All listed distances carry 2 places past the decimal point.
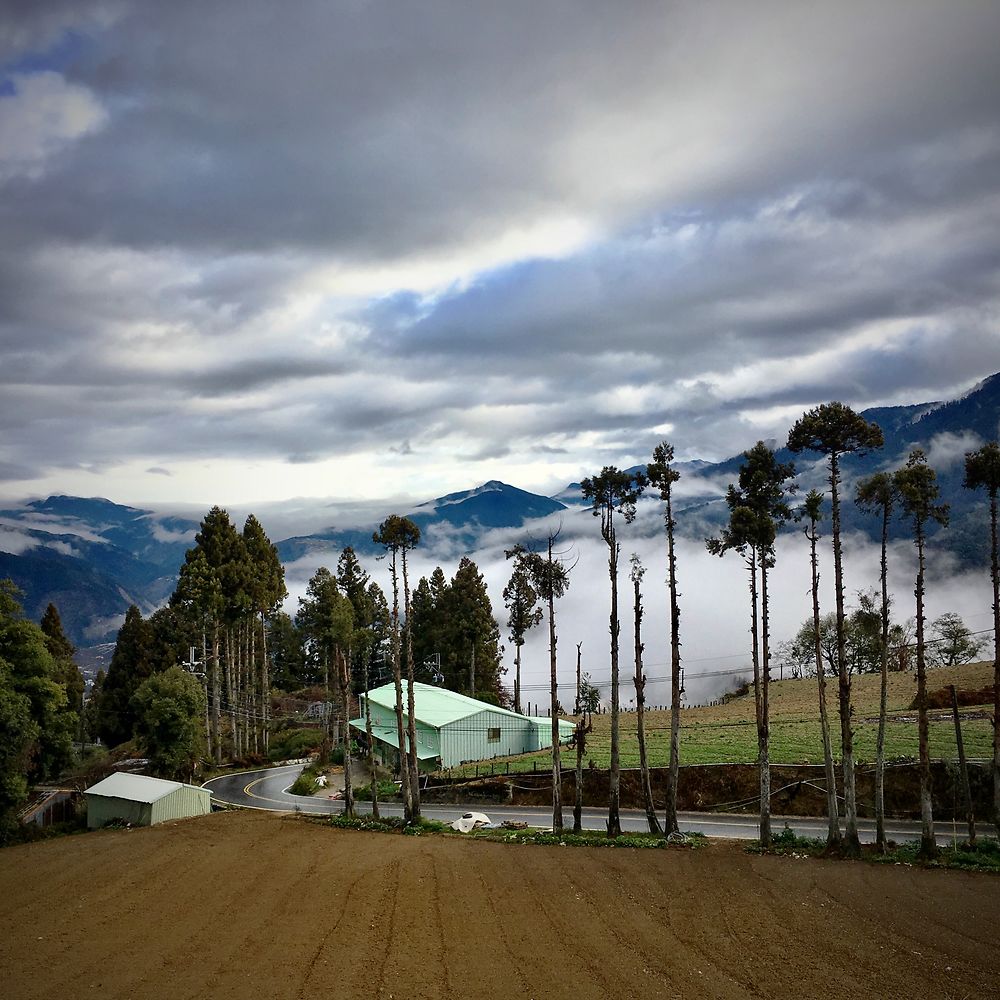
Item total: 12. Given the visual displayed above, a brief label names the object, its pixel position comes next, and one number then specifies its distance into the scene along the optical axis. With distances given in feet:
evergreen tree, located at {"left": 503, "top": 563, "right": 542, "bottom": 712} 246.47
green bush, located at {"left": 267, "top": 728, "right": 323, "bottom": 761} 236.22
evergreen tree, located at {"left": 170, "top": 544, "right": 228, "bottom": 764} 199.93
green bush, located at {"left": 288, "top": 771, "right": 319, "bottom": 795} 171.32
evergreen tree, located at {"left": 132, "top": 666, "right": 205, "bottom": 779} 160.76
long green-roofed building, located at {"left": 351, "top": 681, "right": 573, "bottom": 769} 195.11
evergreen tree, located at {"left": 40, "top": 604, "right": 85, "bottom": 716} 243.89
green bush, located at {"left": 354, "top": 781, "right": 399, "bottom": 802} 164.04
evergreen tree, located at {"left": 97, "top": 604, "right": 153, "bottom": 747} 264.31
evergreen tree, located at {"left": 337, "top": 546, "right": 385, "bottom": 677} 272.41
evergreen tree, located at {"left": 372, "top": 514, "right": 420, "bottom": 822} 123.95
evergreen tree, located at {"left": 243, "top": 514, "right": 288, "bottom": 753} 220.02
